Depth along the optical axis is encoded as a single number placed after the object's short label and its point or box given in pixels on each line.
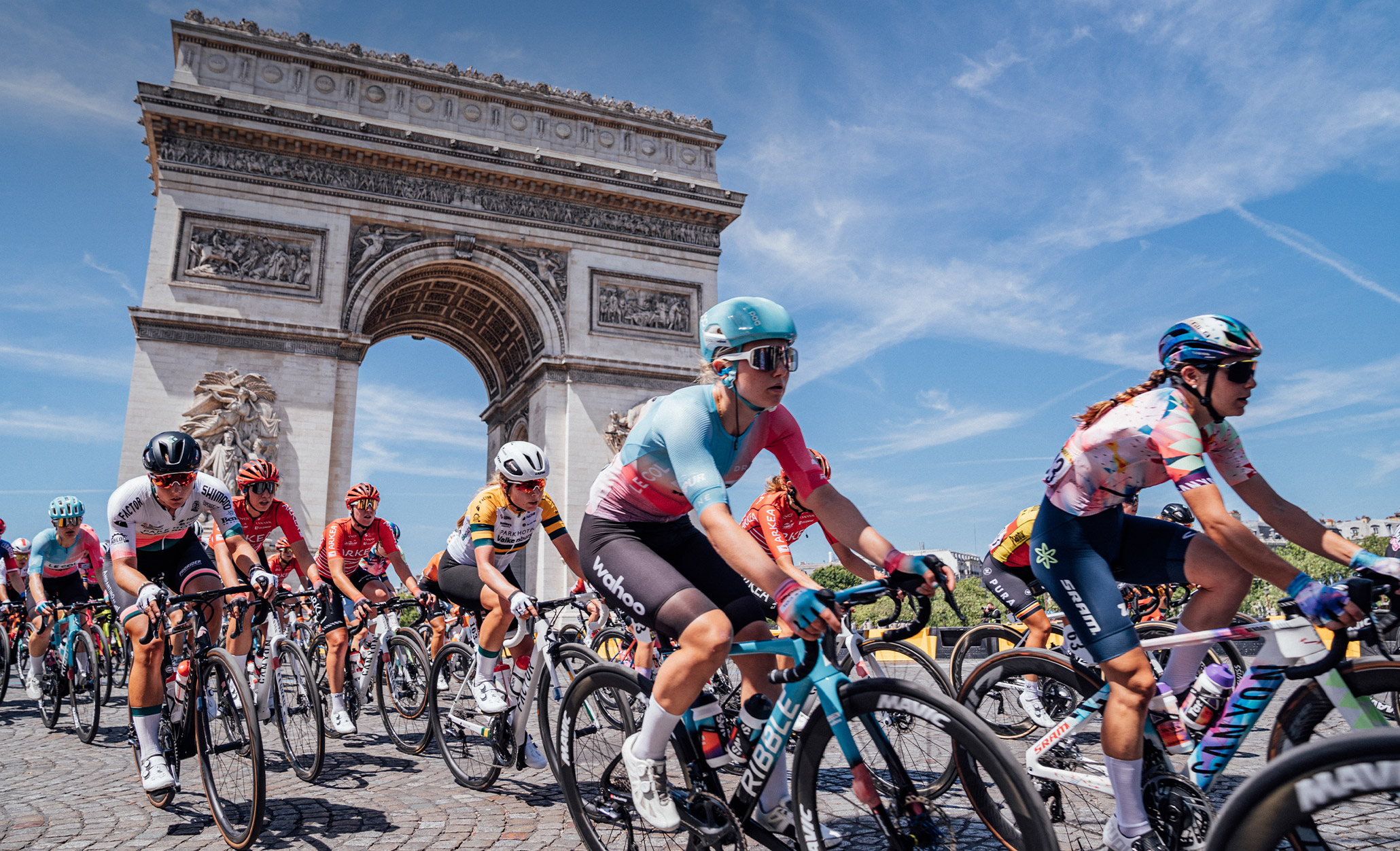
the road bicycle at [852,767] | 2.09
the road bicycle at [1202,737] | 2.42
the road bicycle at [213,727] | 3.77
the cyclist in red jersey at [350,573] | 6.29
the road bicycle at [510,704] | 4.16
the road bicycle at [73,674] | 6.97
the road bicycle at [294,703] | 4.93
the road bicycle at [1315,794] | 1.58
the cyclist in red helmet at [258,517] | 5.73
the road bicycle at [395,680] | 6.15
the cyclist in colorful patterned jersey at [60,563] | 8.17
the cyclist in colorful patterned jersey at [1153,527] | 2.78
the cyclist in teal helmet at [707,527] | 2.58
